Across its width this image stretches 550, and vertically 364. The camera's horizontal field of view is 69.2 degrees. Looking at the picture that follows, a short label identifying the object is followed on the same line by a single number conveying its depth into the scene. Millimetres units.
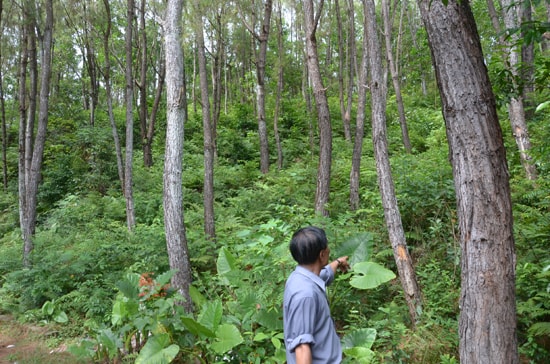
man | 2209
